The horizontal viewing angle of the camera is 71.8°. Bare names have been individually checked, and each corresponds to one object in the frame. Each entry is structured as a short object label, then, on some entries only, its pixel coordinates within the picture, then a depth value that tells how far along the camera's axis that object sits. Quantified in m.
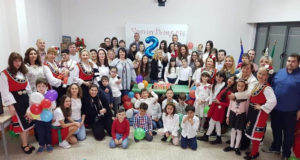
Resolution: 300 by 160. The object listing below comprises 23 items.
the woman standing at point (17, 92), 2.56
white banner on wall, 6.23
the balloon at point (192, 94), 3.70
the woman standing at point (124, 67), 4.04
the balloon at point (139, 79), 4.20
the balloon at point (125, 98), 4.02
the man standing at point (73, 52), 4.10
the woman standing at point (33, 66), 2.86
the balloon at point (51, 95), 2.78
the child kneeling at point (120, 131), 3.08
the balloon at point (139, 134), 3.21
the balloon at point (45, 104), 2.68
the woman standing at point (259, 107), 2.57
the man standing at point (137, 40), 5.66
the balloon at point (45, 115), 2.72
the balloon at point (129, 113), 3.75
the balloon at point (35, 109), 2.65
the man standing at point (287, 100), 2.58
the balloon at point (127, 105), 3.97
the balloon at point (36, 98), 2.68
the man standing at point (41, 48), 3.43
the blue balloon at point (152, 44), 6.04
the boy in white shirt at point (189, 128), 3.01
